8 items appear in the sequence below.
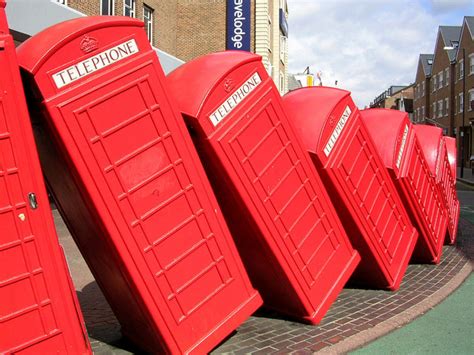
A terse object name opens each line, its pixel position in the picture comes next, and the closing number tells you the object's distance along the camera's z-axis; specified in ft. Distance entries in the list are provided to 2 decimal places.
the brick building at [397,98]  226.17
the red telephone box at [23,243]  8.86
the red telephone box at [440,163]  24.43
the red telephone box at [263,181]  12.13
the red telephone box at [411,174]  18.60
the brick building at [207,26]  69.62
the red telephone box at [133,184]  9.92
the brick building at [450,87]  134.62
